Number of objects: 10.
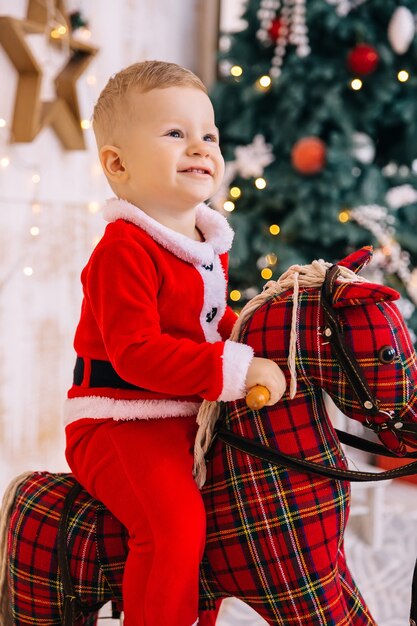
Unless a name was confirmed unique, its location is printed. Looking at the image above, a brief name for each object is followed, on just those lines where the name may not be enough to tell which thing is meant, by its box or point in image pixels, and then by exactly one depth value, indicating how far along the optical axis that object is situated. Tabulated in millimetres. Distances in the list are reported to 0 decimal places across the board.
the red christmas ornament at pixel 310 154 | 2529
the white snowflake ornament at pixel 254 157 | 2816
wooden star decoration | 2213
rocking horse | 947
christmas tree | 2531
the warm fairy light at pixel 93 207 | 2811
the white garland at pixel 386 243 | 2643
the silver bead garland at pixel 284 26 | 2564
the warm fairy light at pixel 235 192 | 2781
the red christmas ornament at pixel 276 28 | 2604
